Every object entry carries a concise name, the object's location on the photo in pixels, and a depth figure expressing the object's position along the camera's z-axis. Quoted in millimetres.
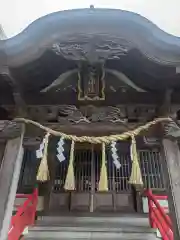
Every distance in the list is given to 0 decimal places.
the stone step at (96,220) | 2942
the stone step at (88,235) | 2454
